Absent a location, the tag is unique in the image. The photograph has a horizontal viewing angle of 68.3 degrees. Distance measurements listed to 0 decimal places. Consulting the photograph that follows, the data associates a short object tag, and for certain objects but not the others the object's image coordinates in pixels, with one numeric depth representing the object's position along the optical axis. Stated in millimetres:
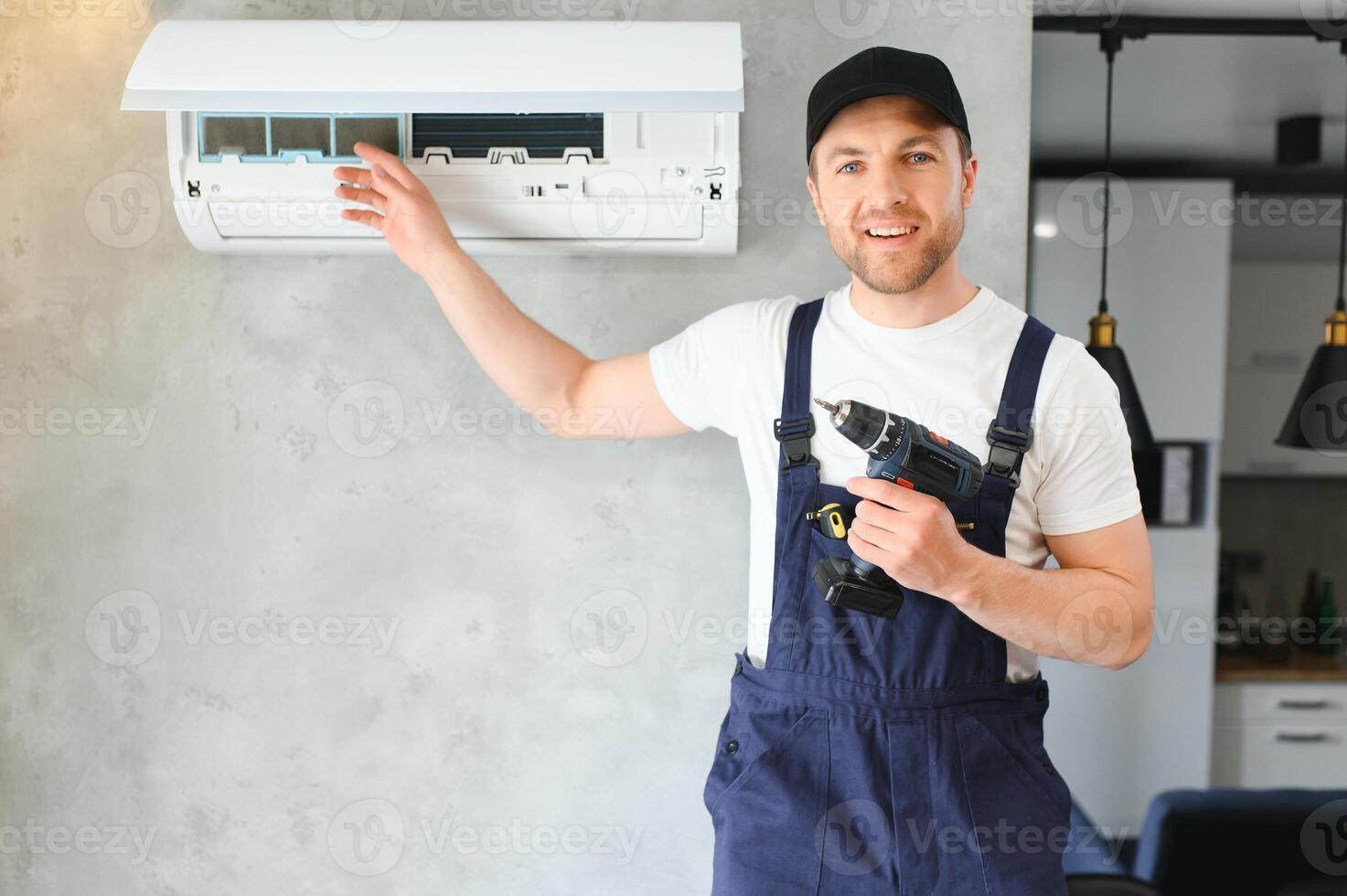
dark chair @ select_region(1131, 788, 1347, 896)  2408
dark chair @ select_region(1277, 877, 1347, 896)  1856
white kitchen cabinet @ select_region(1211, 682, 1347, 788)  4129
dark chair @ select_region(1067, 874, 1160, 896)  1893
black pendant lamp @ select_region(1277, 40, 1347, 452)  2805
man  1238
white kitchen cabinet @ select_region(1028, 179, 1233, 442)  3947
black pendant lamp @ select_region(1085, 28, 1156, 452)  2471
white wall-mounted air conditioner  1367
